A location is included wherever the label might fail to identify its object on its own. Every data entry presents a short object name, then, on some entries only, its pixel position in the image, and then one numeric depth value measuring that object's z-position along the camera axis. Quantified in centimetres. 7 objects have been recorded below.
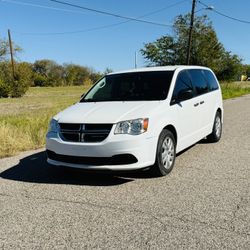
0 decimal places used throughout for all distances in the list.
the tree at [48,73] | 9869
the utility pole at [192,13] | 2945
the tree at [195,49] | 3941
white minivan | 531
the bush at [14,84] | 4212
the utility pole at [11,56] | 4700
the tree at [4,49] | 5319
